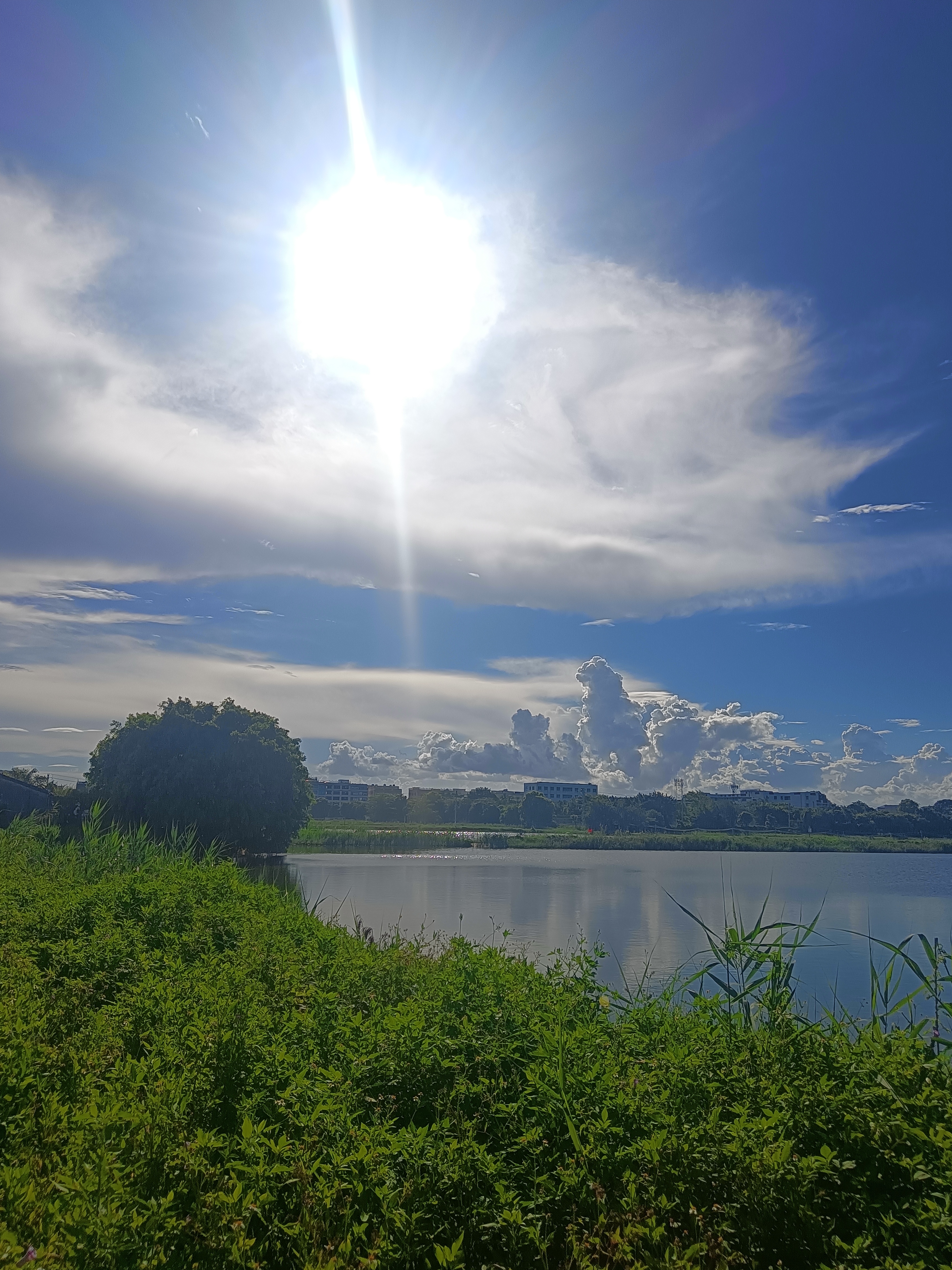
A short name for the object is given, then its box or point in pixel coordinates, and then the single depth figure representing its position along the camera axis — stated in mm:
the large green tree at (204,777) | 45406
